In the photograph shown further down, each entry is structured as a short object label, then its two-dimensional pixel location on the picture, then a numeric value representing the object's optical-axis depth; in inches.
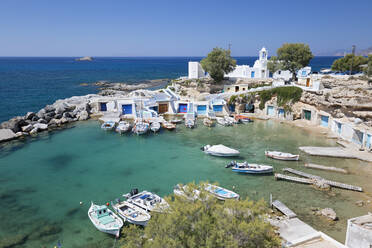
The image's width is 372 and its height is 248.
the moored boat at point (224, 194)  780.2
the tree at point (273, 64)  2063.4
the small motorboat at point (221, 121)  1625.2
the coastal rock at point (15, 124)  1462.2
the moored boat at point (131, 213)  677.0
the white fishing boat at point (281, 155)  1083.3
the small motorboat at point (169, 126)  1528.1
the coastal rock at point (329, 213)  696.9
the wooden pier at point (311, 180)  856.5
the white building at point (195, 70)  2449.6
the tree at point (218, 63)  2108.8
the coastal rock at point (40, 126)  1511.4
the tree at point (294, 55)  1951.2
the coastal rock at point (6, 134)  1359.4
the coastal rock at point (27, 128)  1484.4
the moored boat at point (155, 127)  1497.3
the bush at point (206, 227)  373.5
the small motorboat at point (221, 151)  1125.1
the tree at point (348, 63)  2223.2
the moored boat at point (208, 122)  1613.9
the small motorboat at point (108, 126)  1526.8
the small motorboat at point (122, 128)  1471.0
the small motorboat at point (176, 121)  1639.0
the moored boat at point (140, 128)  1456.7
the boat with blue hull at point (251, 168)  962.2
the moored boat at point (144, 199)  732.6
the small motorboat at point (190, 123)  1583.4
